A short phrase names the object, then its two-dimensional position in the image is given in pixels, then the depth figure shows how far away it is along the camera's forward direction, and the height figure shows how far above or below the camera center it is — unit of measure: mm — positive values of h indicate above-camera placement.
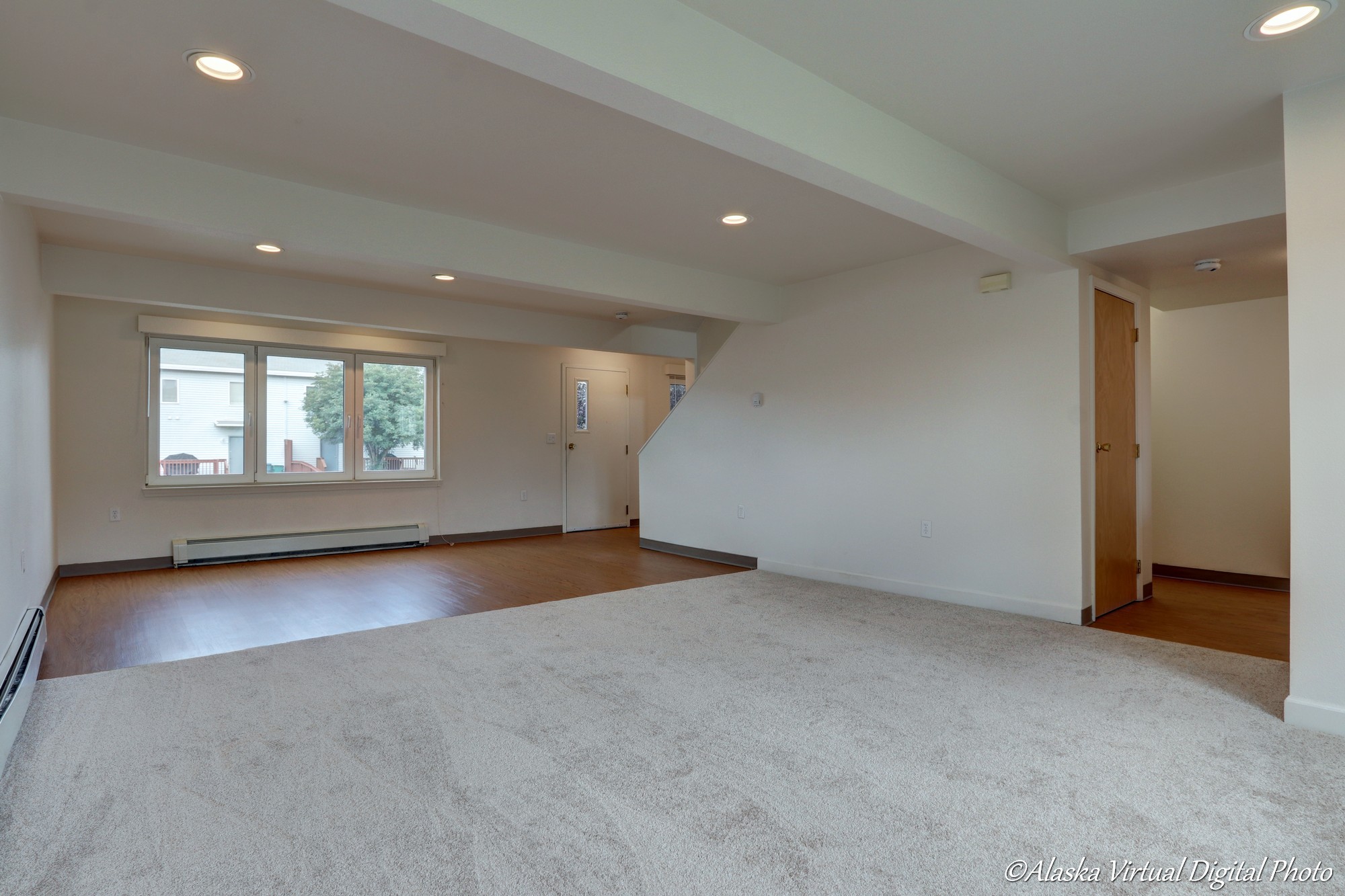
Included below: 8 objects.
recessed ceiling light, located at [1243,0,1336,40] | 2115 +1331
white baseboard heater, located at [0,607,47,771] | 2393 -870
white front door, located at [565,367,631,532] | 8602 +34
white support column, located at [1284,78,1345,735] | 2498 +174
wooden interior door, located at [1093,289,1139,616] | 4270 -27
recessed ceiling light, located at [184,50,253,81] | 2332 +1327
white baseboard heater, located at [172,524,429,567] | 6121 -853
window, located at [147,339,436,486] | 6160 +361
